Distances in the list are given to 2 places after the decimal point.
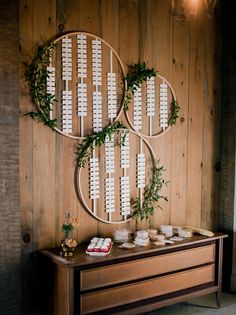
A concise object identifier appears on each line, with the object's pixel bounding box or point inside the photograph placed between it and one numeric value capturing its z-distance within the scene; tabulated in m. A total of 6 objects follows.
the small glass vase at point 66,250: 3.27
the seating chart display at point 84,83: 3.46
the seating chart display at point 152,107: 3.88
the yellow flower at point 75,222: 3.39
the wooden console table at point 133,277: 3.21
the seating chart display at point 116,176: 3.65
